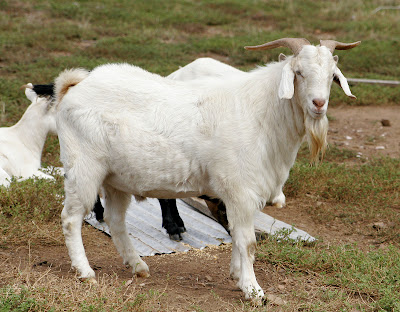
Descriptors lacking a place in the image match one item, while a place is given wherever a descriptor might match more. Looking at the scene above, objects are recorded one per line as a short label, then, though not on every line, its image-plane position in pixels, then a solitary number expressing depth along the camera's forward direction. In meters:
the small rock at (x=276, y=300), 4.26
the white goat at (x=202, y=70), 6.46
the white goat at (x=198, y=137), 4.29
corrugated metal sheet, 5.77
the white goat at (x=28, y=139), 7.34
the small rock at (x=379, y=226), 6.26
